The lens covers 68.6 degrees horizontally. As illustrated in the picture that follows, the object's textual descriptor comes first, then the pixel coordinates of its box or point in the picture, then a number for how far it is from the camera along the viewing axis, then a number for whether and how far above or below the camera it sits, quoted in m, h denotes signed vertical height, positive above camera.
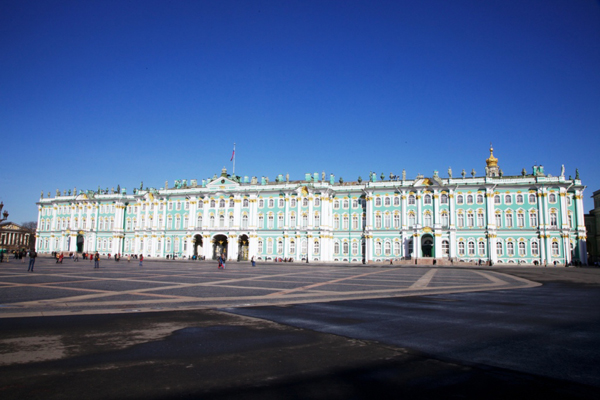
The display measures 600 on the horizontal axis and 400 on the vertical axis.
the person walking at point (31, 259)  35.66 -0.78
